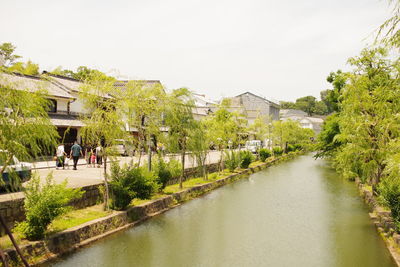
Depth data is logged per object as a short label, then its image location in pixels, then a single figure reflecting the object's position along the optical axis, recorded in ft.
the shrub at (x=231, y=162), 84.84
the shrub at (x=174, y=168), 54.43
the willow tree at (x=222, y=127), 77.66
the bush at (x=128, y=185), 38.75
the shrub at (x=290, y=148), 175.76
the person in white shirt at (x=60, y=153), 60.86
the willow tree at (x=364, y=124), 43.06
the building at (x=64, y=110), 86.33
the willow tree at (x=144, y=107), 45.57
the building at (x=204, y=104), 180.49
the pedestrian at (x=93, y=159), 67.67
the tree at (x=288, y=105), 414.21
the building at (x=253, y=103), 224.94
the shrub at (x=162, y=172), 51.31
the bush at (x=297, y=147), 189.22
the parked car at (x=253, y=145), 135.05
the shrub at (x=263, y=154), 115.12
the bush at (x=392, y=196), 34.18
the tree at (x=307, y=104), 402.93
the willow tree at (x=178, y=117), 53.36
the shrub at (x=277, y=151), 139.95
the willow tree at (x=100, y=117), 36.35
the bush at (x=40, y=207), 27.20
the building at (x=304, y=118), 318.45
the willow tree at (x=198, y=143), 57.28
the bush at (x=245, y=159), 92.04
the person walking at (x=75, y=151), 59.11
